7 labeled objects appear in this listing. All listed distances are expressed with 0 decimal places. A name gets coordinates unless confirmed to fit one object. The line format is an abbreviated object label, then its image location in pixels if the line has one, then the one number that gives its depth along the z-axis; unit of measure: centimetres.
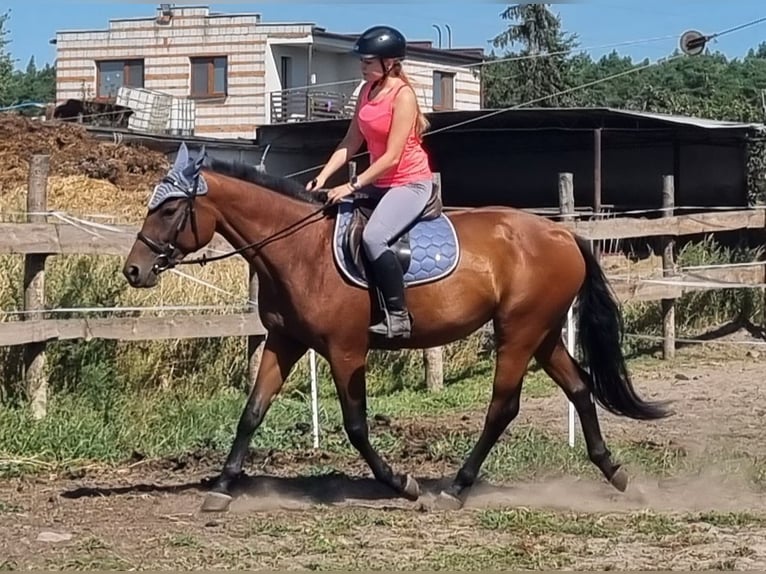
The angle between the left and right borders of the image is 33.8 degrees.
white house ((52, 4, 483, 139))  4100
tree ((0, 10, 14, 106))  4081
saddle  715
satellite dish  1869
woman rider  702
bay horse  708
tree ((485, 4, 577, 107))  5050
